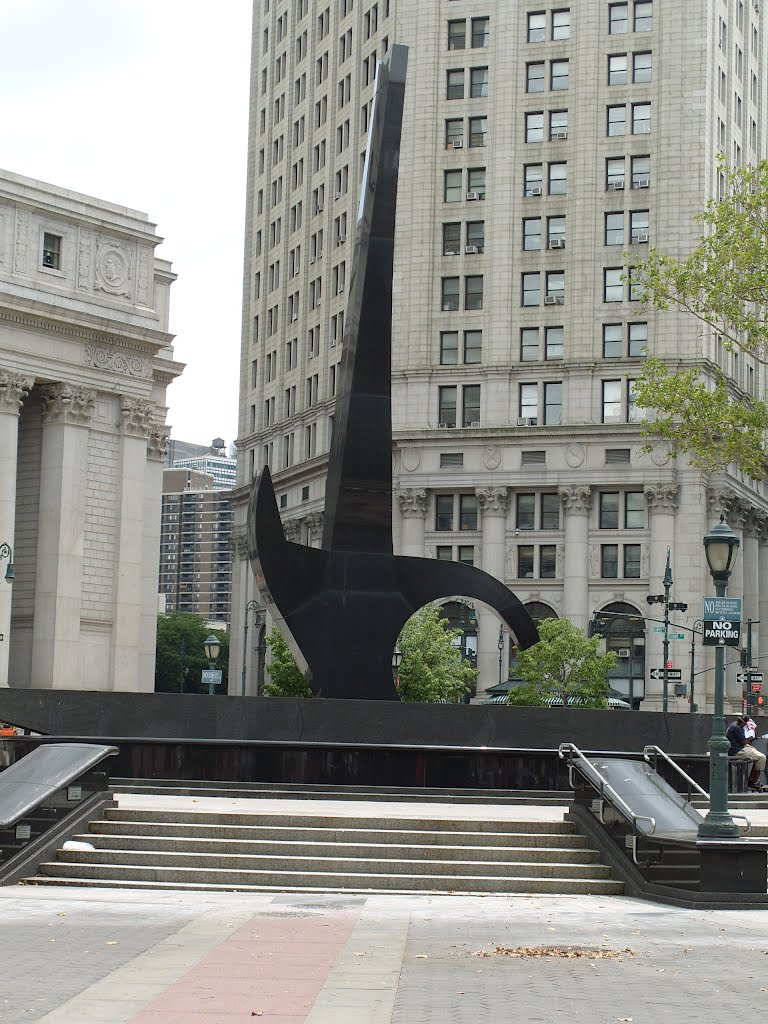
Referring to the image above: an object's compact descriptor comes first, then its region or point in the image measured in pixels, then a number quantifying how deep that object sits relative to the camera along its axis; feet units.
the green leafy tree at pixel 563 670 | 255.29
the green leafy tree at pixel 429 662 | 252.42
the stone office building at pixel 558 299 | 293.43
